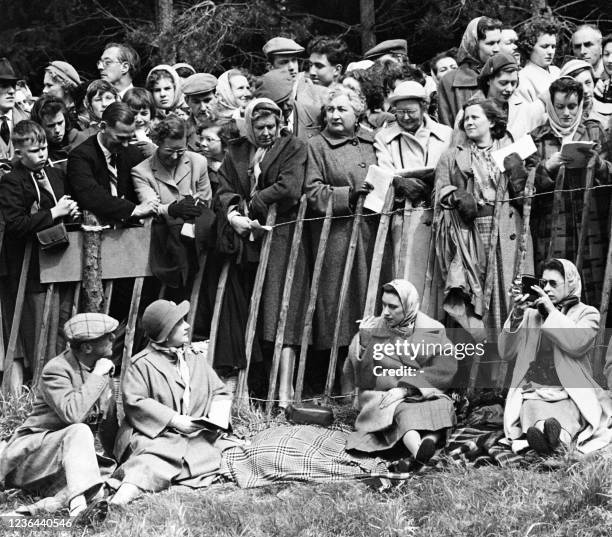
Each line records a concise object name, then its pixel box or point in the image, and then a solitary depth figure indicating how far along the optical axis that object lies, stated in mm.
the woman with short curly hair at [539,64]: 21183
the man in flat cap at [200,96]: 22048
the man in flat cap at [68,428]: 16258
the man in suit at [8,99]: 22438
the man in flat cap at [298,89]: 20226
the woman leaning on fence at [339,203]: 18774
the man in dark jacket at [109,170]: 19130
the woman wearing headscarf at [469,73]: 21106
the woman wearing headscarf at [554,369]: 16073
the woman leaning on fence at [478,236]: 17910
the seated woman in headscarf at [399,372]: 16860
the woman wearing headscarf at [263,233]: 18821
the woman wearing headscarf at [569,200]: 17755
